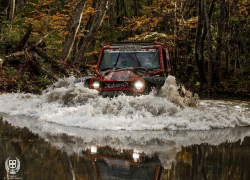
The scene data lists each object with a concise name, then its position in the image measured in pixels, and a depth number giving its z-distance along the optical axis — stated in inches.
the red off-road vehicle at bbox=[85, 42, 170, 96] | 344.2
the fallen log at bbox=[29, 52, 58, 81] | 600.1
